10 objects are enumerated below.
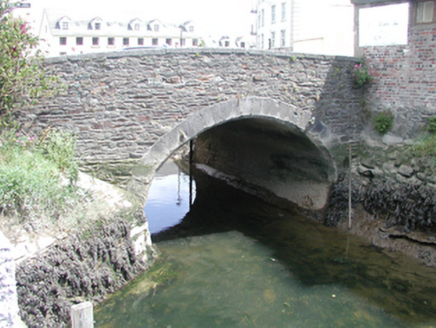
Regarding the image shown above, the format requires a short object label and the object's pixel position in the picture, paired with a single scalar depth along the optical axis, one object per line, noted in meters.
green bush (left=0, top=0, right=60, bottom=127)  6.86
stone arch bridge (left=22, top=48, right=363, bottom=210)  7.63
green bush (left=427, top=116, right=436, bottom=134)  9.03
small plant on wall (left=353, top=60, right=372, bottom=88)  9.94
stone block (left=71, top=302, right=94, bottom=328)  4.20
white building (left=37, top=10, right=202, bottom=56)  38.72
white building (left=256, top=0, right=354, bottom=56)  15.90
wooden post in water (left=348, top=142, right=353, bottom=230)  9.89
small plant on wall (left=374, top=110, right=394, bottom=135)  9.79
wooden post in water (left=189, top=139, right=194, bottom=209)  16.44
